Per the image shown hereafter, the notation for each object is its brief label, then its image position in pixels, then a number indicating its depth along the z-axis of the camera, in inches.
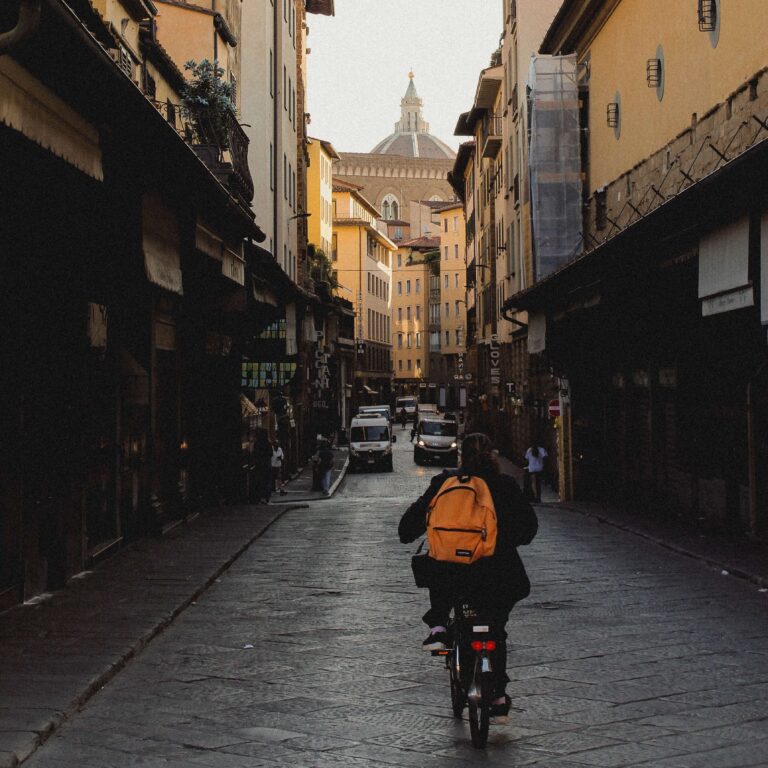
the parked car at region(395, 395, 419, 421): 3868.4
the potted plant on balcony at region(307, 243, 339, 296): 2240.4
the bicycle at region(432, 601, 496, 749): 249.9
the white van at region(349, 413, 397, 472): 1829.5
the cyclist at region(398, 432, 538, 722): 261.3
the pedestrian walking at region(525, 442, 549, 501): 1105.4
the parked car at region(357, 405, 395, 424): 2618.4
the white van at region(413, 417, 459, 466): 1974.7
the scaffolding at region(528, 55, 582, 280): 1262.3
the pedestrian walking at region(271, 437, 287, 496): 1209.9
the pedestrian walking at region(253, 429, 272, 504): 1085.8
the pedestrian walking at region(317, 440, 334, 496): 1314.0
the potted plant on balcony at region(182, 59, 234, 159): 818.2
